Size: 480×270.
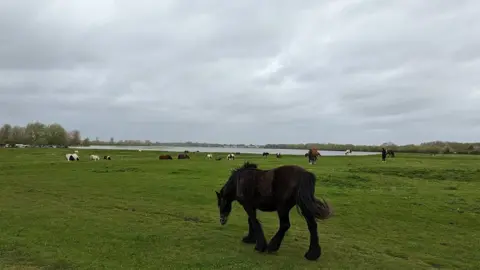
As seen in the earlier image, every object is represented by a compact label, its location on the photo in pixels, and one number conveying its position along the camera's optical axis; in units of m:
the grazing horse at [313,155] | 38.31
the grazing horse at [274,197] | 8.20
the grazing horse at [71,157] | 44.51
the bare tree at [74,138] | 152.25
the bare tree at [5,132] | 137.66
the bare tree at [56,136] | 132.00
